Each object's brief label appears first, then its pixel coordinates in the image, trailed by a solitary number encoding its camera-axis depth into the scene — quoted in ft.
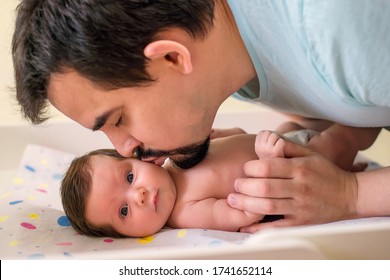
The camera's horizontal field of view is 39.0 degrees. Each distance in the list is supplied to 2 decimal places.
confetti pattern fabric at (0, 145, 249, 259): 2.88
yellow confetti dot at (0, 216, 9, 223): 3.31
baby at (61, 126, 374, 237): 3.12
